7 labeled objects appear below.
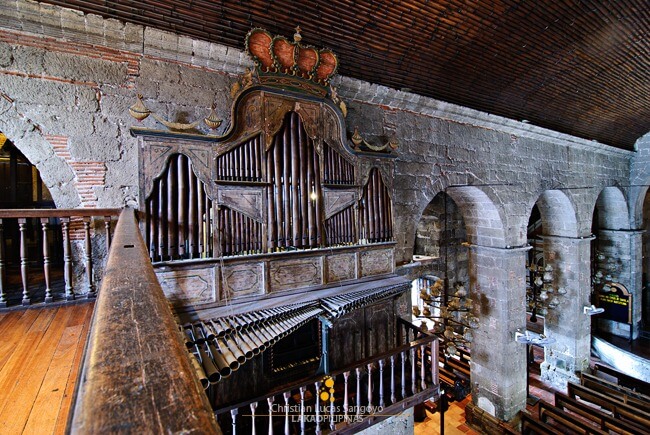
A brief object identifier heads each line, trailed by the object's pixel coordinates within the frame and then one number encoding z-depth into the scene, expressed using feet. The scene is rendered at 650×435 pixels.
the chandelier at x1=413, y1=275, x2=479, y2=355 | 17.16
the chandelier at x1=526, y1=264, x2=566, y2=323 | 22.94
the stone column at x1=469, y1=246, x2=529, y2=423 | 20.47
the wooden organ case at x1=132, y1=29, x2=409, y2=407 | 10.46
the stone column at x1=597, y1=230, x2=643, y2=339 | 34.27
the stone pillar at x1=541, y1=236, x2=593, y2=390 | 26.89
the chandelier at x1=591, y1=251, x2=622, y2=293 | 34.50
